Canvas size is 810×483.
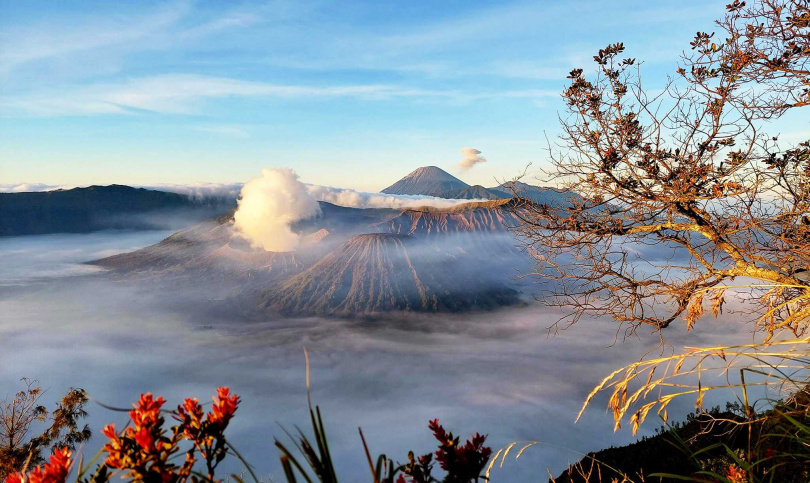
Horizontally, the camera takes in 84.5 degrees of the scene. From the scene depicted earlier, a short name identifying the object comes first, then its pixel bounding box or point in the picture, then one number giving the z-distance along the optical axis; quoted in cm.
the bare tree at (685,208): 532
